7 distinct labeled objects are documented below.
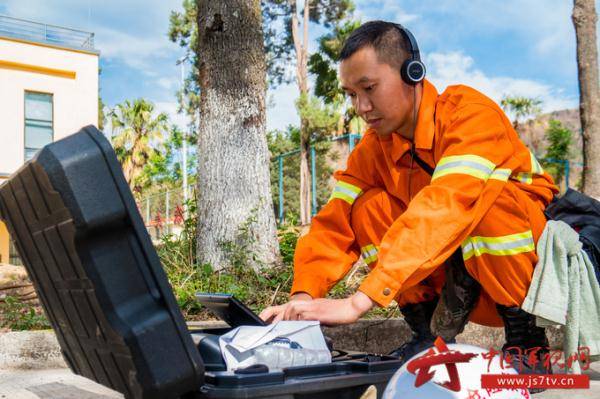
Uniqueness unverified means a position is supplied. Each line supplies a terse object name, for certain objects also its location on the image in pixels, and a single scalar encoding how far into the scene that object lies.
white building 18.58
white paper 1.49
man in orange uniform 1.84
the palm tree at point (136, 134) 33.56
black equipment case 1.21
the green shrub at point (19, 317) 3.45
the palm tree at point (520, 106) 25.45
